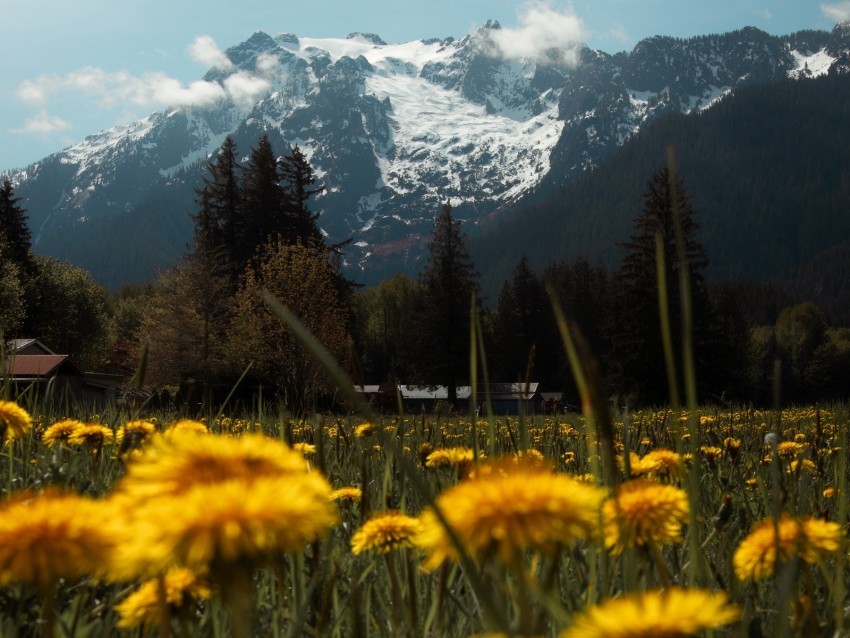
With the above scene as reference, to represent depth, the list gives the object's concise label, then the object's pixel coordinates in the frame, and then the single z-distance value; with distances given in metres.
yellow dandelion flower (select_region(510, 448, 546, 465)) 2.29
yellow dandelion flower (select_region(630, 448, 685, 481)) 1.70
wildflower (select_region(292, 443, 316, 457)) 2.62
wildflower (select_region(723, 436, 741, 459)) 2.92
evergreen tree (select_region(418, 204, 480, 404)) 56.25
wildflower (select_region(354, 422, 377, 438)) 3.18
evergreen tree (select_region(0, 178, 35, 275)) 48.66
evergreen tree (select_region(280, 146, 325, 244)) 47.44
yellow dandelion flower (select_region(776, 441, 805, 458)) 3.23
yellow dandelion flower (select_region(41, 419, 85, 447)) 2.00
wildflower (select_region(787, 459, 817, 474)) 2.94
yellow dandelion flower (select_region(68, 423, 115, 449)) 1.90
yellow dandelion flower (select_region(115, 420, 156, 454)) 1.68
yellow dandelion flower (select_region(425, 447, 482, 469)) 1.81
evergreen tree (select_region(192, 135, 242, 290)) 45.94
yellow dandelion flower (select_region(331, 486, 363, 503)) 2.06
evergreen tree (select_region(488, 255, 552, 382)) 78.56
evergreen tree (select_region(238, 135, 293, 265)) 46.47
